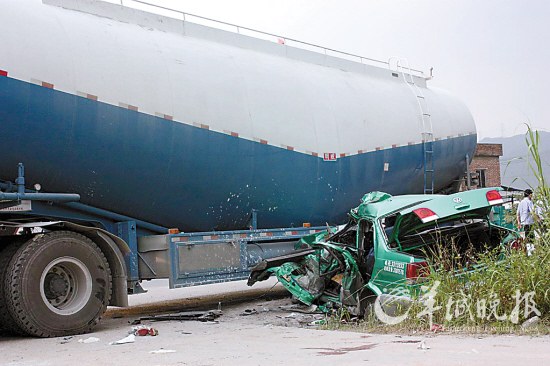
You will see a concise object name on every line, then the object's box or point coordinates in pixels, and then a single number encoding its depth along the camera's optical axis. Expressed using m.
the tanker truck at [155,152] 7.55
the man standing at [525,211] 8.86
